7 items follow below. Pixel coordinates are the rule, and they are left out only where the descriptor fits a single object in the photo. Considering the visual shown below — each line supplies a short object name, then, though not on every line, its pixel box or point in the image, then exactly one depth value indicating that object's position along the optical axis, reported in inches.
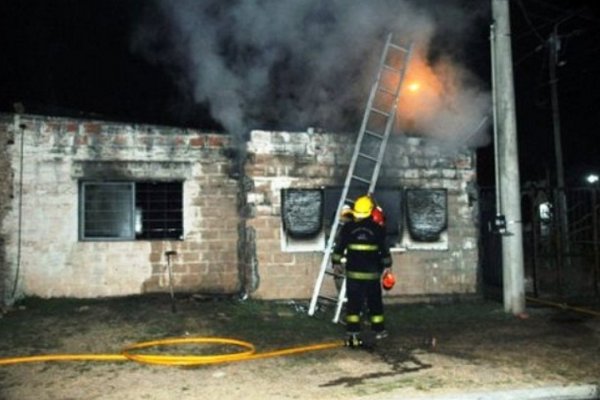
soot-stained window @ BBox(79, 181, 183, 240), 377.4
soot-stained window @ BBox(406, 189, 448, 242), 395.2
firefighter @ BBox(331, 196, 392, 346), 278.8
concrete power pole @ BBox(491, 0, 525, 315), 345.1
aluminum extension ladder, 343.6
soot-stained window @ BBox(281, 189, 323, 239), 375.2
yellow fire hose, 238.7
